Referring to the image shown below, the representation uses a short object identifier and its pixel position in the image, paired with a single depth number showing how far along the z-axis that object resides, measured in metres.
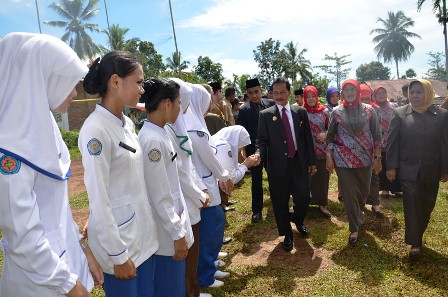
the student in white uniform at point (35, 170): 1.32
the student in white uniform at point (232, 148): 3.75
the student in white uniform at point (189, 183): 2.80
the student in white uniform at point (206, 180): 3.23
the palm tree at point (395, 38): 66.56
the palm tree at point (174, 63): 37.22
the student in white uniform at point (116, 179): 1.81
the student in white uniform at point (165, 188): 2.23
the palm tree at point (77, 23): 39.28
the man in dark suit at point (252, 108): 6.20
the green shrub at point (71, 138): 20.92
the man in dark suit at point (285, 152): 4.59
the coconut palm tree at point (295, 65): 44.16
